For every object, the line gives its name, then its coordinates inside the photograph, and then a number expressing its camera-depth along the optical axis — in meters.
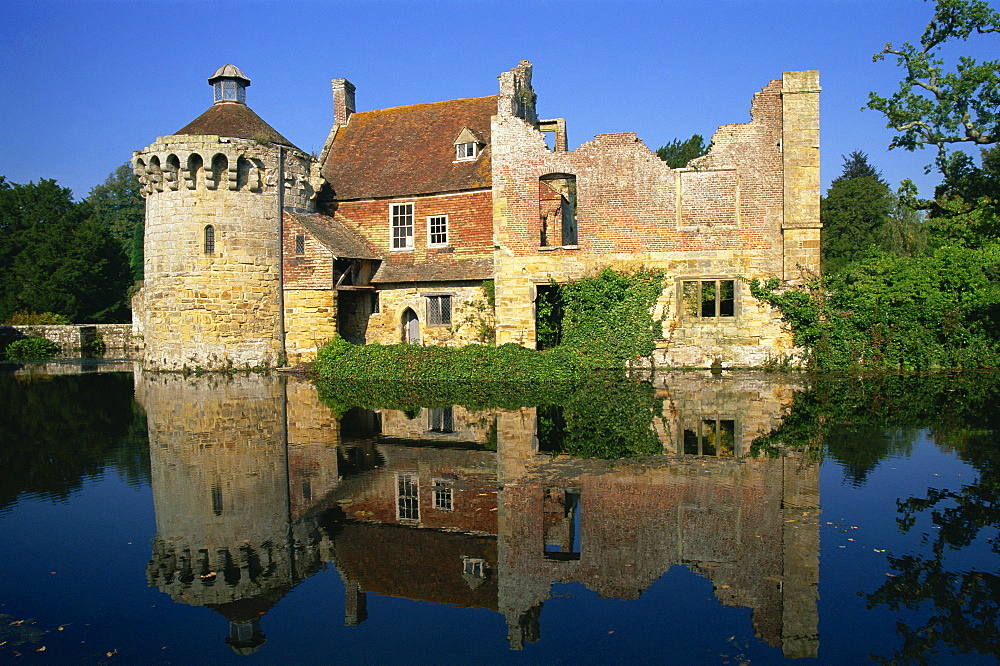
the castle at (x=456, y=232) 21.64
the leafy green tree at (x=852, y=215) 43.41
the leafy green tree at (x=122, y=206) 72.25
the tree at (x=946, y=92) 22.28
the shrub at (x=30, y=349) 35.44
